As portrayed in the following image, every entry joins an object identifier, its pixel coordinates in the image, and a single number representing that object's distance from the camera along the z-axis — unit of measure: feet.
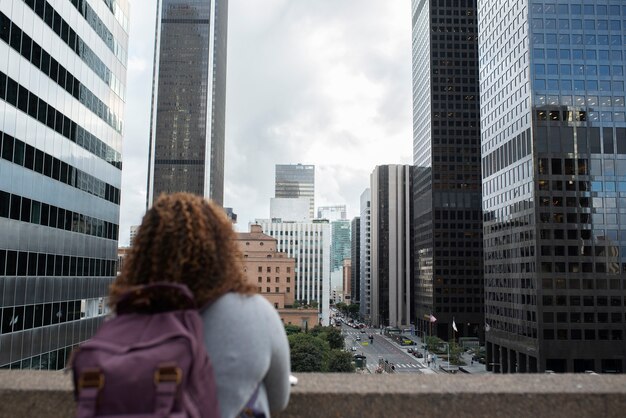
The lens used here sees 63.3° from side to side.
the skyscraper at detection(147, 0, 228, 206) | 636.89
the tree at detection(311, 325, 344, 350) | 247.91
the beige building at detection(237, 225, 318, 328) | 391.04
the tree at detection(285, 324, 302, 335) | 278.09
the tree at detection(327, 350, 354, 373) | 177.78
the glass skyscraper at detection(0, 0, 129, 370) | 90.79
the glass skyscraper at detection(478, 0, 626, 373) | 228.63
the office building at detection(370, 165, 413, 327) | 543.80
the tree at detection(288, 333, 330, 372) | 171.42
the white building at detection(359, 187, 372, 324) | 626.64
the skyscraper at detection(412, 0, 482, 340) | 409.08
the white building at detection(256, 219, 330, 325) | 561.43
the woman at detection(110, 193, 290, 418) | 6.55
